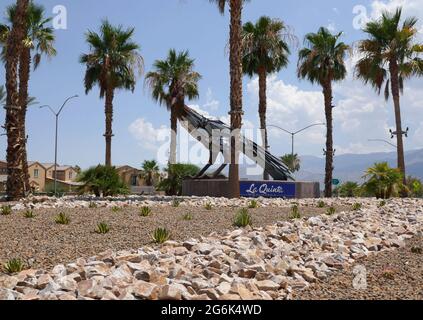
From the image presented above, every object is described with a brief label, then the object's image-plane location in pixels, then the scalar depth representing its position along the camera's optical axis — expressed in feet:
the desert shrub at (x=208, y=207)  46.38
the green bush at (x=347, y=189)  164.27
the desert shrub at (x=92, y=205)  46.43
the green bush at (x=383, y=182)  79.05
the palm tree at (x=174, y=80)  125.18
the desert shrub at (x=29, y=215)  37.24
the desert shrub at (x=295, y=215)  38.88
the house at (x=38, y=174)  243.79
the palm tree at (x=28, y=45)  90.89
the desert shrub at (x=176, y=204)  49.57
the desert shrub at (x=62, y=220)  33.71
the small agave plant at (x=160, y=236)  27.12
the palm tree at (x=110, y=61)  112.78
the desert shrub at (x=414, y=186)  130.25
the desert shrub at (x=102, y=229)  30.37
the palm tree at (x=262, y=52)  112.98
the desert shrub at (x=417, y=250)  27.16
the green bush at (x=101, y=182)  78.89
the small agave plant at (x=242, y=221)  33.81
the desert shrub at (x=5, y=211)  39.83
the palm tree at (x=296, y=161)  278.67
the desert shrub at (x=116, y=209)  42.09
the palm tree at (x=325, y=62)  116.57
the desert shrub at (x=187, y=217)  37.02
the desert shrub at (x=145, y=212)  38.60
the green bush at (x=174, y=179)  100.63
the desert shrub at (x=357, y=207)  47.69
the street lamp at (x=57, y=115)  123.09
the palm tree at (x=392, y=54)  102.89
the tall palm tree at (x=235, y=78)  70.33
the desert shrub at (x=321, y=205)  52.34
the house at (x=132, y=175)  249.14
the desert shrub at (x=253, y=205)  48.78
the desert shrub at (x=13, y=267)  21.48
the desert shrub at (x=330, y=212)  42.32
